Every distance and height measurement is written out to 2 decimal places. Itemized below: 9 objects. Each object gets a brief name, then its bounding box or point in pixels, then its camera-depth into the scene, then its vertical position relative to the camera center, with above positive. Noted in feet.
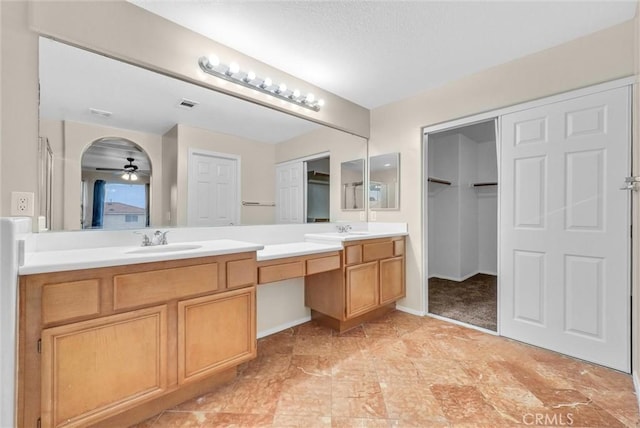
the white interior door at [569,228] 5.91 -0.31
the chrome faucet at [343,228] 9.67 -0.50
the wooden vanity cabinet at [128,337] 3.50 -1.91
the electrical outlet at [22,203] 4.28 +0.15
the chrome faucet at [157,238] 5.62 -0.53
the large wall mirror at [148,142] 4.94 +1.62
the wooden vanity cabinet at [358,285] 7.69 -2.16
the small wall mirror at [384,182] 9.72 +1.20
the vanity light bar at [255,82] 6.23 +3.42
